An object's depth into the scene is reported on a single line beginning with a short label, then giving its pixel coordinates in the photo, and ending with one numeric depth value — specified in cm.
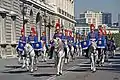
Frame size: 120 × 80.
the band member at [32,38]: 2067
